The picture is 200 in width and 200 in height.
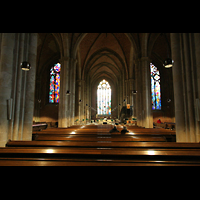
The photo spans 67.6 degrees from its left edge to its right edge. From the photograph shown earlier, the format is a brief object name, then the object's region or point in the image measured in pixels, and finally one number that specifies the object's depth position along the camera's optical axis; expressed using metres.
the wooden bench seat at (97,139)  4.92
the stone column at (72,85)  13.76
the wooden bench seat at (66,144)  3.92
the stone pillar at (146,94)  11.26
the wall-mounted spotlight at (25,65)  4.78
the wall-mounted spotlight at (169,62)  5.86
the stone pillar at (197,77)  4.84
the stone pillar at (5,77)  4.70
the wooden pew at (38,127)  12.08
